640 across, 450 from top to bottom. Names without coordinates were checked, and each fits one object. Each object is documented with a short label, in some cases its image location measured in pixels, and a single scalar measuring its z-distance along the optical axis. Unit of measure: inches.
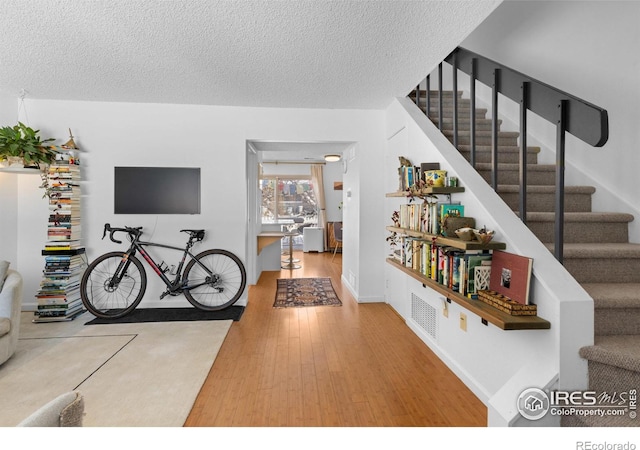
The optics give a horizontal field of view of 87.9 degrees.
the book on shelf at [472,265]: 79.0
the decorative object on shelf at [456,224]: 86.9
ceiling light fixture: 274.1
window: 386.0
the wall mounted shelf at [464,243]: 75.1
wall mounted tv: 154.3
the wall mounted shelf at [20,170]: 129.8
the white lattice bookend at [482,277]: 78.4
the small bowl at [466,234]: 78.7
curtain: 370.3
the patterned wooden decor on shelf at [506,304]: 65.4
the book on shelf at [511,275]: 66.6
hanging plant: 127.0
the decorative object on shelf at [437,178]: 99.3
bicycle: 146.1
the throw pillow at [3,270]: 105.0
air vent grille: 112.0
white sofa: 97.7
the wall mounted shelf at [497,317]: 61.9
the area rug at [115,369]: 77.9
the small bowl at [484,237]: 76.4
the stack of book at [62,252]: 138.9
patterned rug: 167.3
